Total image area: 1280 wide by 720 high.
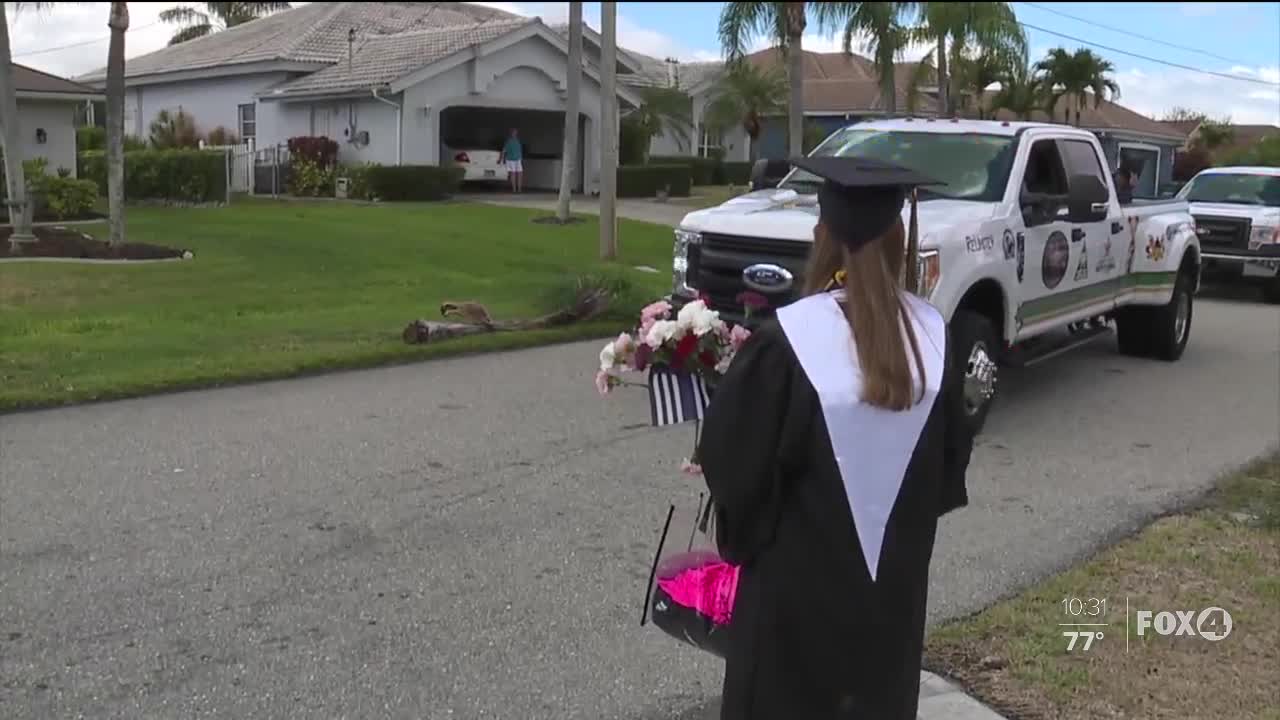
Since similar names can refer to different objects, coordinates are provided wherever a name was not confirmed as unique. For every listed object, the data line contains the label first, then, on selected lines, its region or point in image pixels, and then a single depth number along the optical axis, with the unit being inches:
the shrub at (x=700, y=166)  1577.3
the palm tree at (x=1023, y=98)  1638.8
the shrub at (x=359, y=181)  1155.9
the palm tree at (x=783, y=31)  816.9
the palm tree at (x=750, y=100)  1540.4
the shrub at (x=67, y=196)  860.6
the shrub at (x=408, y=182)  1136.2
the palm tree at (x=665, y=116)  1470.2
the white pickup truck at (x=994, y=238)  323.3
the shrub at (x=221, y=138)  1376.7
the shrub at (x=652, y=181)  1320.1
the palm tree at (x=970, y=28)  983.6
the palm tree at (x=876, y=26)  847.7
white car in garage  1331.2
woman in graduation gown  102.3
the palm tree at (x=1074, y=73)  1736.0
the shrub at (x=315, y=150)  1240.8
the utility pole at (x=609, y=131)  684.1
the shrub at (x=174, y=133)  1352.1
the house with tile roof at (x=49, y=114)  983.6
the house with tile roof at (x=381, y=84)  1240.8
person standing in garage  1311.5
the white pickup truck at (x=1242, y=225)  657.6
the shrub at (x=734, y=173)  1649.9
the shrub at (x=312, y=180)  1220.5
